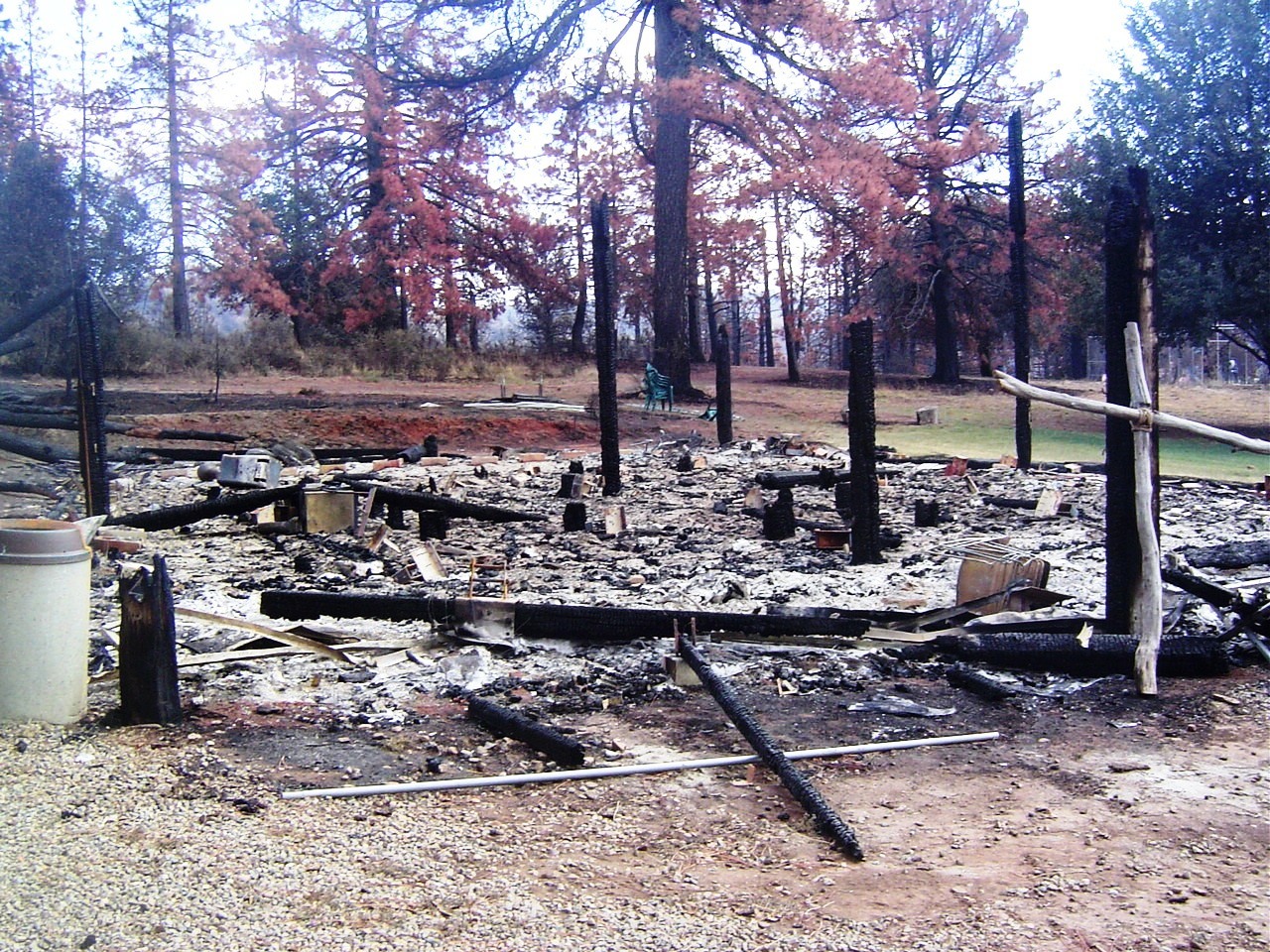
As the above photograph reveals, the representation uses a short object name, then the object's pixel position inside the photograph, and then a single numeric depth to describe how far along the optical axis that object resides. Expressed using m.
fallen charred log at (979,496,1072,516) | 9.19
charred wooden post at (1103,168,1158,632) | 4.69
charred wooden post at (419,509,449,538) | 8.02
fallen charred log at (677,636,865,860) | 3.03
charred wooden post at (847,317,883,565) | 6.83
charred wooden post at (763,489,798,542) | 7.99
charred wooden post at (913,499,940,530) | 8.49
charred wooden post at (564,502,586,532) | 8.26
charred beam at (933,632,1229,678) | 4.63
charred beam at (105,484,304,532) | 7.88
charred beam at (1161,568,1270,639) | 4.83
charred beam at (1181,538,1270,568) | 6.56
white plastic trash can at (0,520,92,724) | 3.75
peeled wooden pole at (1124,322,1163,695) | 4.36
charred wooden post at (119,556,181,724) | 3.91
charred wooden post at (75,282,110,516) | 7.22
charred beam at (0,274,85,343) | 7.10
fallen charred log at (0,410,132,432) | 7.67
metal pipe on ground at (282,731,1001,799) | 3.37
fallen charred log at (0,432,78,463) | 7.31
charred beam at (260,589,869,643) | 5.04
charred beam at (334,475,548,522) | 8.30
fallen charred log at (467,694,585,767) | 3.65
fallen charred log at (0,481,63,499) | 7.45
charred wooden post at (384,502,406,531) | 8.40
